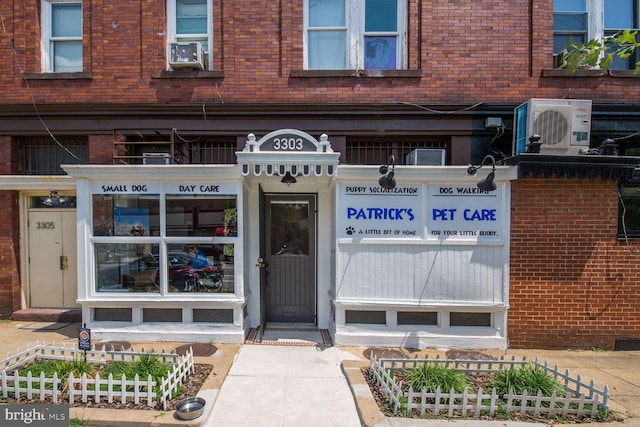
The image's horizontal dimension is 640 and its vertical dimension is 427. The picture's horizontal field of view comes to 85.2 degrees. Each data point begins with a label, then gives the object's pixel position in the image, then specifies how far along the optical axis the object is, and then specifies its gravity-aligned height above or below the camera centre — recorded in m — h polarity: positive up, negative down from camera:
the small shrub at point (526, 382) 4.09 -2.15
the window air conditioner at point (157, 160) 6.51 +0.78
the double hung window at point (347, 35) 7.05 +3.40
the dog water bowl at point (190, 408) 3.76 -2.28
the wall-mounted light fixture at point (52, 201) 7.32 +0.01
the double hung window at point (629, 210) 6.22 -0.12
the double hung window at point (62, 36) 7.31 +3.47
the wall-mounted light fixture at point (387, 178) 5.59 +0.39
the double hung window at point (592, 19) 6.96 +3.71
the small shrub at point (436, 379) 4.10 -2.12
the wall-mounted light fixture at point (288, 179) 6.03 +0.40
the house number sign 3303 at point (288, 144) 5.67 +0.95
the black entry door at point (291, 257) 6.98 -1.11
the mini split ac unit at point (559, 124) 6.11 +1.39
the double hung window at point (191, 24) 7.10 +3.66
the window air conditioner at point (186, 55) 6.74 +2.86
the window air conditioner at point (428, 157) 6.35 +0.84
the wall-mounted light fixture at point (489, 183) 5.43 +0.31
